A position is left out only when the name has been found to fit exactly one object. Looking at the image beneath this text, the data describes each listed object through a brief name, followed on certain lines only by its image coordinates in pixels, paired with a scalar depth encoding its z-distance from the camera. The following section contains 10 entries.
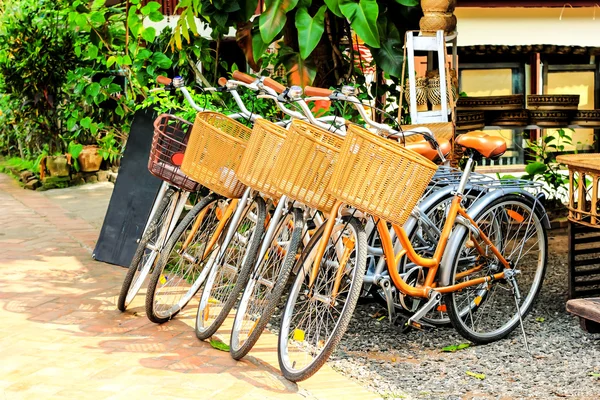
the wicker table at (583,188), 9.16
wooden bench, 8.90
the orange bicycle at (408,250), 7.35
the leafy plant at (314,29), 11.60
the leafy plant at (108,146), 13.80
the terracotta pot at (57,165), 20.76
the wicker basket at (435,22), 11.93
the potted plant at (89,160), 20.91
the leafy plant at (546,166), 16.05
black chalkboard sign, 12.22
